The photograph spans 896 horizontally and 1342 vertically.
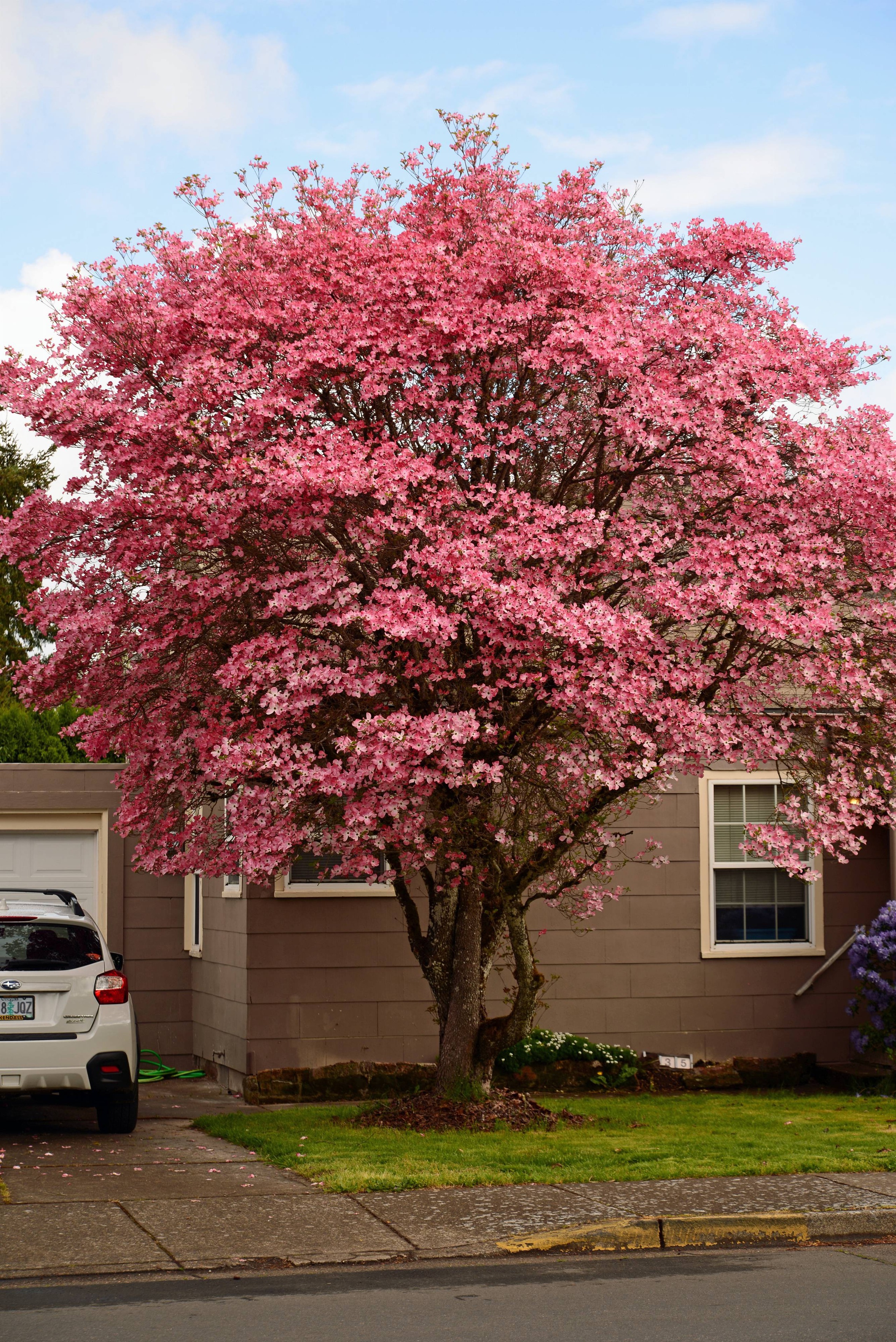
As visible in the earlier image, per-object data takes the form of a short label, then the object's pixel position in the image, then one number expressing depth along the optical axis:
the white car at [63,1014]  9.70
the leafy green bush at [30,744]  19.08
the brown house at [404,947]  12.66
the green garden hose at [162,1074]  13.83
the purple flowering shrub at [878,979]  12.44
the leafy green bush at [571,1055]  12.70
